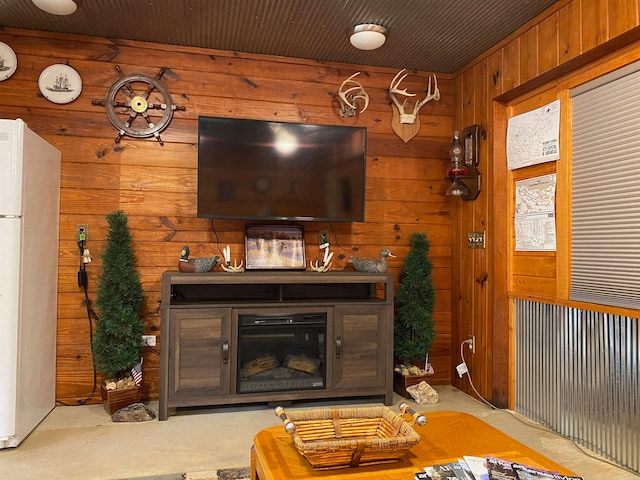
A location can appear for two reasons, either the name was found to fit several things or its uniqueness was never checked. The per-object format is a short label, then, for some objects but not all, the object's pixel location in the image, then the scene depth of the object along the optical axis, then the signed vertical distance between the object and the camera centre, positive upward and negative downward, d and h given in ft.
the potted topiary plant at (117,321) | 9.83 -1.49
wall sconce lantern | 11.44 +2.04
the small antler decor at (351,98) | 11.92 +3.82
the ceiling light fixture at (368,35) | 10.00 +4.50
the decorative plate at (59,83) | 10.52 +3.60
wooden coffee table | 4.73 -2.19
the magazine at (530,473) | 4.58 -2.13
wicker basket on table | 4.71 -1.98
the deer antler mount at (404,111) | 12.28 +3.58
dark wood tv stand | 9.71 -1.76
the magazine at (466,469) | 4.64 -2.16
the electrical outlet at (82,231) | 10.61 +0.37
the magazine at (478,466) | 4.66 -2.15
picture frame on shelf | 11.12 +0.05
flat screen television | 10.61 +1.81
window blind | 7.75 +1.06
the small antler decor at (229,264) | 10.59 -0.35
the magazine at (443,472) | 4.60 -2.15
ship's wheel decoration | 10.81 +3.26
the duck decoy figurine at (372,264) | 11.02 -0.30
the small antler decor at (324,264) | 11.21 -0.34
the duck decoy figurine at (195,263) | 10.14 -0.30
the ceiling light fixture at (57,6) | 8.83 +4.50
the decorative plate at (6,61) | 10.33 +3.99
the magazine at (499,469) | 4.57 -2.12
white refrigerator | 8.25 -0.56
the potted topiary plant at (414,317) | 11.33 -1.55
